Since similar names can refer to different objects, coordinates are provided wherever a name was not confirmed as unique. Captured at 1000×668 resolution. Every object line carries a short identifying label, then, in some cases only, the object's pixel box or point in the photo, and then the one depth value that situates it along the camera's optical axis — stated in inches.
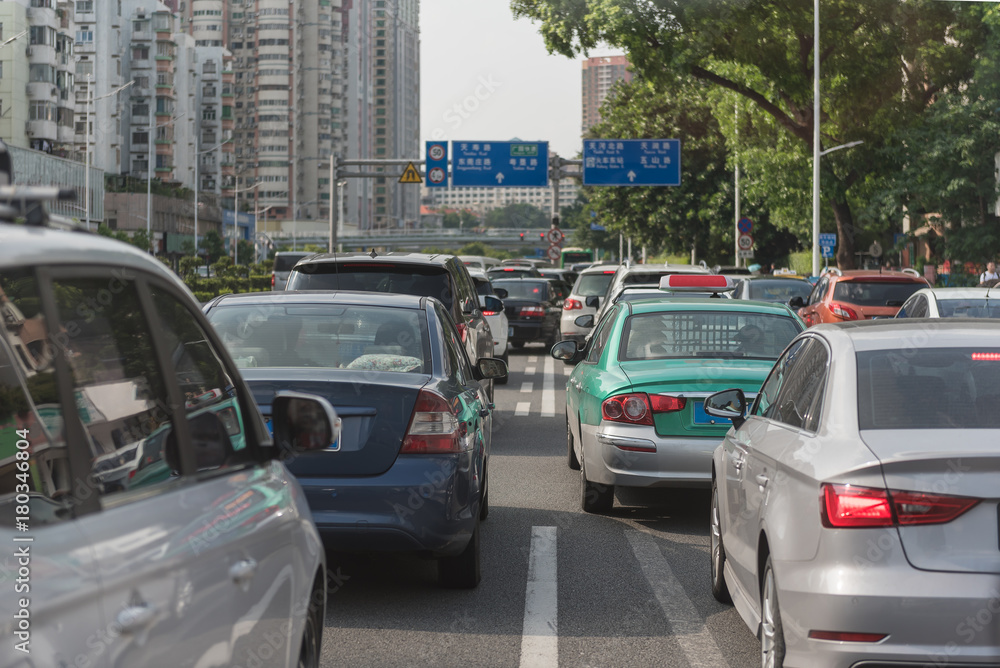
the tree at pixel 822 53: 1338.6
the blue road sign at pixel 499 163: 1991.9
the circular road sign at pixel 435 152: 1895.9
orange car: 809.5
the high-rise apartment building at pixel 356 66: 7495.1
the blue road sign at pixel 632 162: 2020.2
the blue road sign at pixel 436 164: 1877.5
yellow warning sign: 1750.7
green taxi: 315.6
